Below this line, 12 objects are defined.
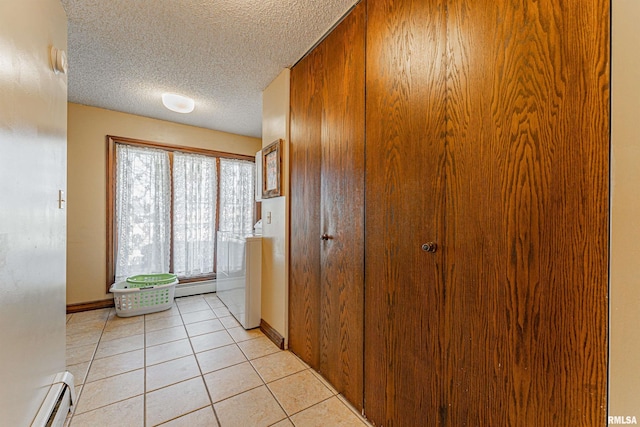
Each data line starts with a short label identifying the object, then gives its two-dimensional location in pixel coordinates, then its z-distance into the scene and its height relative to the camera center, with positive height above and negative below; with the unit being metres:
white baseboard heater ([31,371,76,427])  1.09 -0.93
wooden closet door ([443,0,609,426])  0.66 +0.00
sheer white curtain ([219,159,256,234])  3.70 +0.23
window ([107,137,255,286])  3.00 +0.07
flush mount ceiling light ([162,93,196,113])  2.43 +1.06
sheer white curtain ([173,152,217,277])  3.35 -0.04
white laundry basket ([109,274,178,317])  2.67 -0.92
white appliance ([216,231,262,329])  2.39 -0.66
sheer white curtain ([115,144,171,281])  3.00 +0.00
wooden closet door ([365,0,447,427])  1.02 +0.01
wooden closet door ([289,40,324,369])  1.75 +0.03
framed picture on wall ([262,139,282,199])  2.13 +0.38
